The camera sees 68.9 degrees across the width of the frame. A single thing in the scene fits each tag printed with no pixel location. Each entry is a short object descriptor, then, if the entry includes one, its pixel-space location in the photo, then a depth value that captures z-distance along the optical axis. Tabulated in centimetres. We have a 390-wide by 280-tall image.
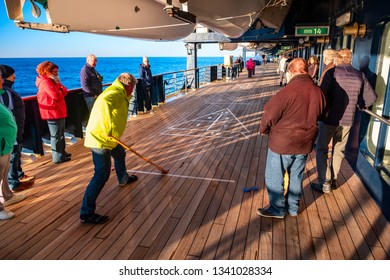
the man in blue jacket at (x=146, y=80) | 855
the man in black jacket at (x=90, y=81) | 574
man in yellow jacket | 286
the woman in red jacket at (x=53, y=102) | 427
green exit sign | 700
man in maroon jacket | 257
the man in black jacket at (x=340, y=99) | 323
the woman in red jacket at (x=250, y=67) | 2088
